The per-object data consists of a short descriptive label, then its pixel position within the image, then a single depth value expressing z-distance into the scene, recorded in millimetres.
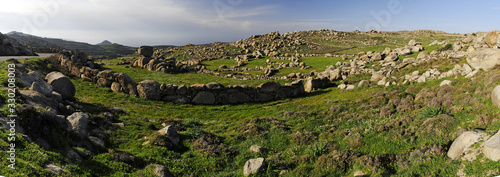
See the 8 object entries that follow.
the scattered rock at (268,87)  31658
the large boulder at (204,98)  28962
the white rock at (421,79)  22966
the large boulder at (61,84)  20020
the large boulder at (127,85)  27453
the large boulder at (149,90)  27342
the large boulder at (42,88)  16047
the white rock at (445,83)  18794
